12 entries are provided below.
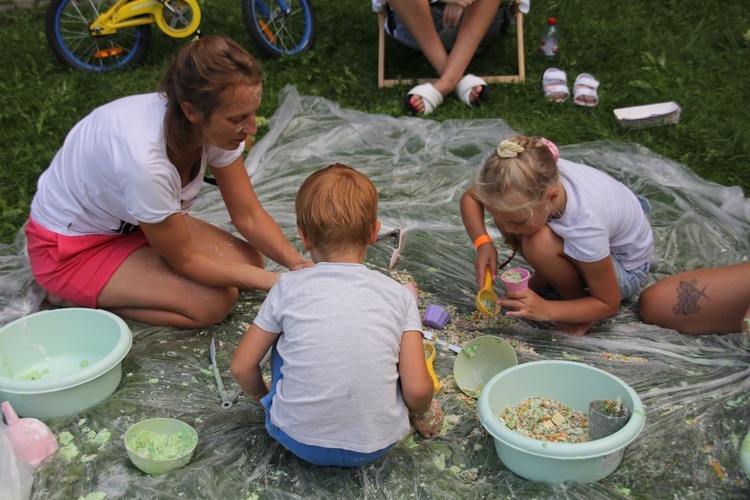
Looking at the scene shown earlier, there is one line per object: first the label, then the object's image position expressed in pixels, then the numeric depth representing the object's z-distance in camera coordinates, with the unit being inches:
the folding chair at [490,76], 163.9
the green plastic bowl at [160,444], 74.8
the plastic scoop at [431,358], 88.2
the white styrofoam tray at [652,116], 143.1
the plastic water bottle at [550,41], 171.8
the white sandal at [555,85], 155.9
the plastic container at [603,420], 73.2
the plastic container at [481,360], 90.7
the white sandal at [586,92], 152.3
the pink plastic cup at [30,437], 75.8
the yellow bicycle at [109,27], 170.5
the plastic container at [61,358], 80.8
